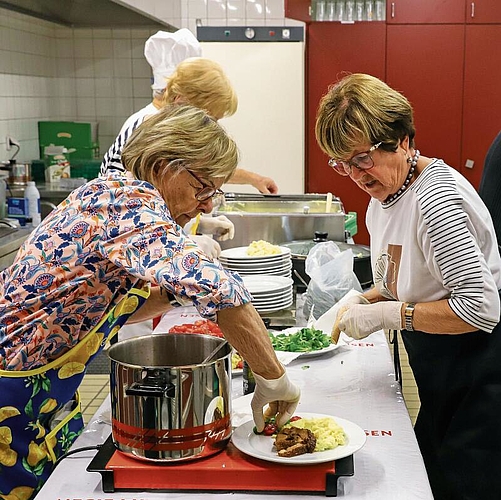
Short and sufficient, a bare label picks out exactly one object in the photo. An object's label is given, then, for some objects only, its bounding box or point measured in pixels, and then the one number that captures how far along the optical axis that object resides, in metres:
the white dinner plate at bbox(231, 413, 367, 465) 1.42
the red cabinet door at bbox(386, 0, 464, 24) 6.07
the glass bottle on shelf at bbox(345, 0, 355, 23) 6.01
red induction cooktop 1.42
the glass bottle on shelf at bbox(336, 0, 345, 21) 6.00
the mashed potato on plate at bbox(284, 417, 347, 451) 1.48
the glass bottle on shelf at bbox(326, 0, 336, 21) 6.01
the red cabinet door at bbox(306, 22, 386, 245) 6.07
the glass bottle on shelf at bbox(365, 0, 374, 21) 6.02
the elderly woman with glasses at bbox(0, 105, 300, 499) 1.42
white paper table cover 1.45
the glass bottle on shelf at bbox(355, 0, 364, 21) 6.03
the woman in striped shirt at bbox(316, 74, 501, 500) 1.86
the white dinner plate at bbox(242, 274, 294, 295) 2.64
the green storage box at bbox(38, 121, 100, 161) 6.19
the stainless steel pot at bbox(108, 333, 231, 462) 1.38
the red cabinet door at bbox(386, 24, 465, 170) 6.11
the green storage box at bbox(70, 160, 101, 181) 5.95
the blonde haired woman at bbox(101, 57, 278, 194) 2.97
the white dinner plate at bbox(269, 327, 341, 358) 2.20
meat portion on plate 1.44
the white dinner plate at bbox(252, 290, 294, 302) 2.62
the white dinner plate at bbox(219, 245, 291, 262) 2.95
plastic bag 2.65
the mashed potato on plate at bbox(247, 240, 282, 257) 3.01
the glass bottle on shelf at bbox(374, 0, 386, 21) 6.02
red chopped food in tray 2.29
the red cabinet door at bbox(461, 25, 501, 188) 6.10
